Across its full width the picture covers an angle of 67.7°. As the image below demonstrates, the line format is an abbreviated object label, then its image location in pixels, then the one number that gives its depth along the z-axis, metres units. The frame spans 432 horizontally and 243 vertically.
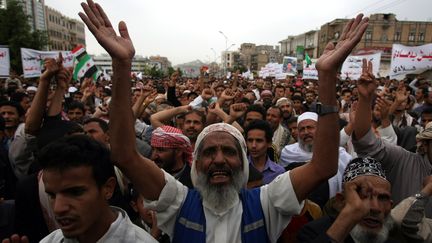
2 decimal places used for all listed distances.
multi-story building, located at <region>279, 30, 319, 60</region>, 74.44
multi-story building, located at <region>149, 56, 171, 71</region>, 158.35
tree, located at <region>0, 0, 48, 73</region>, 24.95
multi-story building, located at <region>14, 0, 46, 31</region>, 59.72
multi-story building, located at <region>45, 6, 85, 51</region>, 73.62
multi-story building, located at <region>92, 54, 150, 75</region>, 138.12
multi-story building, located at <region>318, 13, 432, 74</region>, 60.56
